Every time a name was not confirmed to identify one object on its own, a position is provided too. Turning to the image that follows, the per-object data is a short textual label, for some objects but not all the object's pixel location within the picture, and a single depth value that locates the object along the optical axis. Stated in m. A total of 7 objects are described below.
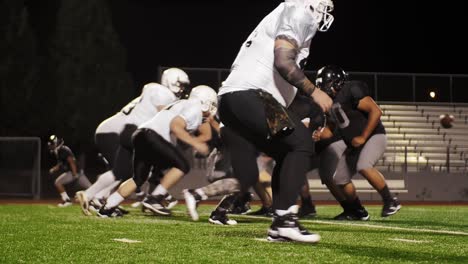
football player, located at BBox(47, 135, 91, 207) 24.72
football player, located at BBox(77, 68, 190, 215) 15.51
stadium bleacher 36.38
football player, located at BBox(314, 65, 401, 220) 14.20
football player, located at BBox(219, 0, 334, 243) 8.54
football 20.32
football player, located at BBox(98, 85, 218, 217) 13.86
